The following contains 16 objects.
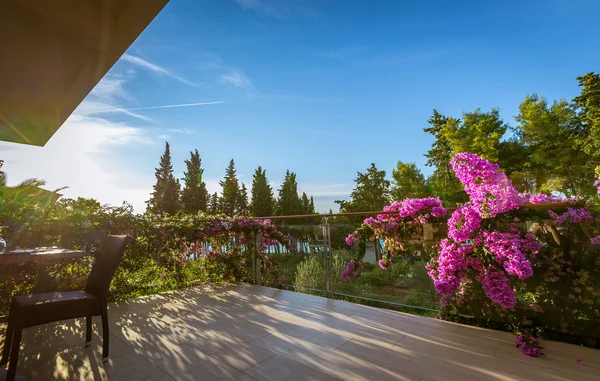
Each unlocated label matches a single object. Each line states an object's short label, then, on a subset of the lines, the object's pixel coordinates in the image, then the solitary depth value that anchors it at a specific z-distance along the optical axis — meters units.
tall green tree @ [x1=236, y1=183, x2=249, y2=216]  26.75
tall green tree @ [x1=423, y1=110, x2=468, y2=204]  19.57
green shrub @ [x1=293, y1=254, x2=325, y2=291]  3.88
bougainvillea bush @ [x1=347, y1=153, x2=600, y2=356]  2.01
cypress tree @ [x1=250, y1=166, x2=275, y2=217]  23.72
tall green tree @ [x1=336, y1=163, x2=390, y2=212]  21.23
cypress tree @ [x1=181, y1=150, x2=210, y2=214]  24.75
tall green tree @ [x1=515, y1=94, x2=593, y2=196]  17.95
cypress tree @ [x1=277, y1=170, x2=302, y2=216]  24.66
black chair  1.58
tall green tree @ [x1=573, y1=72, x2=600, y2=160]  16.62
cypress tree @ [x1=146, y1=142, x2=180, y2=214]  25.56
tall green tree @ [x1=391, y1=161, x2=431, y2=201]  21.27
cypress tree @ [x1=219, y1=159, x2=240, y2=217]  27.08
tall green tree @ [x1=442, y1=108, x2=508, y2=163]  19.06
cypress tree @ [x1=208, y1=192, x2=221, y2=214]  27.55
